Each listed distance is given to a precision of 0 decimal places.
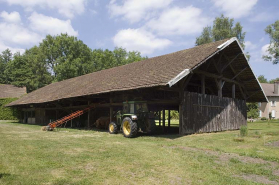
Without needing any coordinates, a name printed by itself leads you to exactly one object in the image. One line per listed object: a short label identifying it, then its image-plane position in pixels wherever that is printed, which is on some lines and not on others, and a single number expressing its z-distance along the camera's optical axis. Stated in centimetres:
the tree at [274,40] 3909
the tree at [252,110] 4122
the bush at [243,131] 1254
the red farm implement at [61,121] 1675
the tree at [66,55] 4922
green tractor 1195
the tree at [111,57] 5523
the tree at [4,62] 6575
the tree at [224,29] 4288
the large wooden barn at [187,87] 1322
